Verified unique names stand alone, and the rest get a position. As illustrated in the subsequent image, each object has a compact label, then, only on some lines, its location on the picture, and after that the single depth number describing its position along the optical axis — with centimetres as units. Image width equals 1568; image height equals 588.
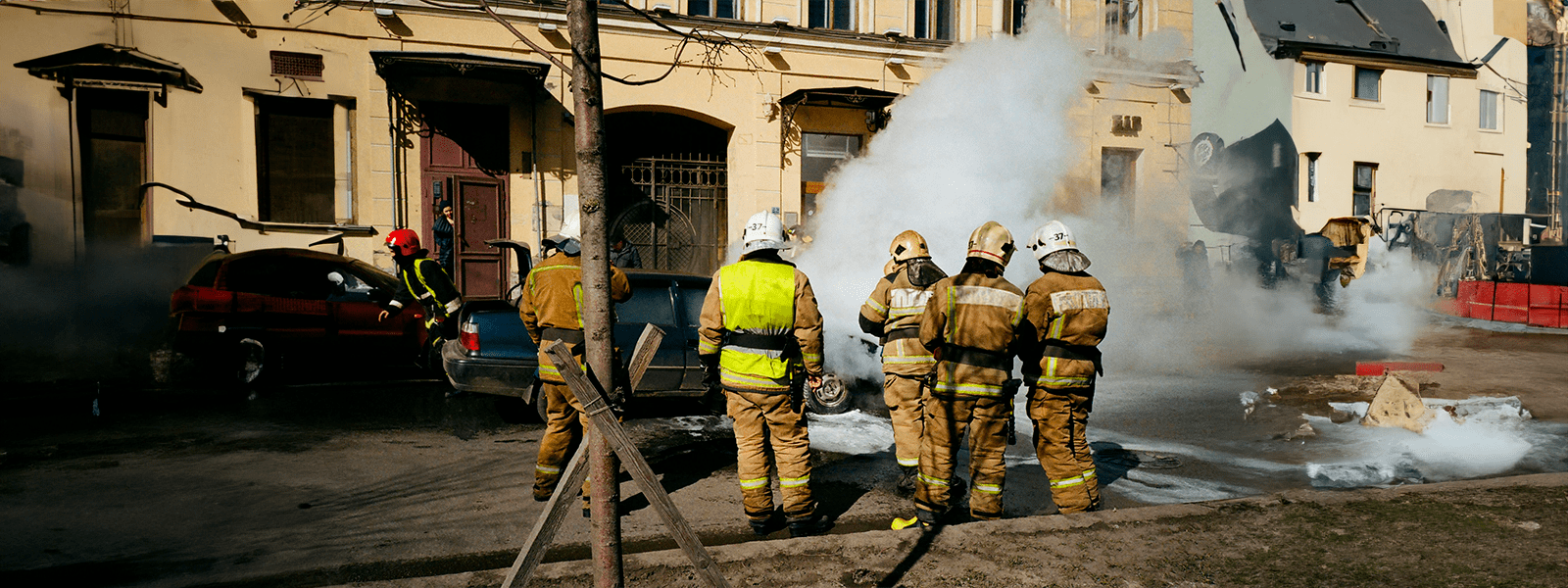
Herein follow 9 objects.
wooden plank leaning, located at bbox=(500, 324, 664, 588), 293
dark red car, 889
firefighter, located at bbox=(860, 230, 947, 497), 552
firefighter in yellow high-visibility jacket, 471
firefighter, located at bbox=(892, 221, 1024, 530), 470
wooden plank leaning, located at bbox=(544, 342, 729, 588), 278
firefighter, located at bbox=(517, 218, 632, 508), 527
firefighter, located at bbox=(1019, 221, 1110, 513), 488
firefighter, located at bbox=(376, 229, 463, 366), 798
